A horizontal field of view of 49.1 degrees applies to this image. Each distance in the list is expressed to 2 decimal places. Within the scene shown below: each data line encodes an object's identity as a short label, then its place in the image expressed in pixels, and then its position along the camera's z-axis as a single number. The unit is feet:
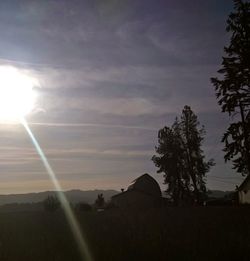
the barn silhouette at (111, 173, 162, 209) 146.68
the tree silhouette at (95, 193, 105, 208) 164.22
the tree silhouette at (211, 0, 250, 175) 61.20
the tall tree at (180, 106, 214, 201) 136.88
